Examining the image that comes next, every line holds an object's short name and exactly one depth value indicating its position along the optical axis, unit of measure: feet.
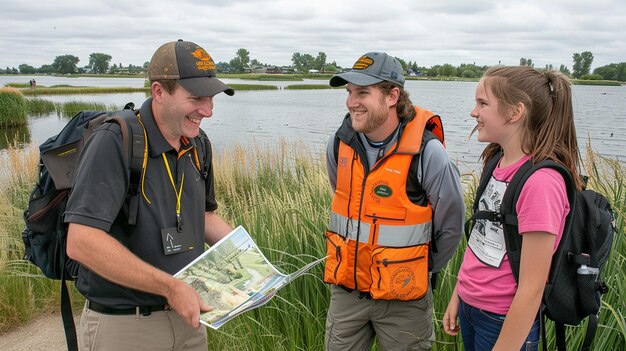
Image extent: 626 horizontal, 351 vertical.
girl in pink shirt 5.75
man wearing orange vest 8.01
